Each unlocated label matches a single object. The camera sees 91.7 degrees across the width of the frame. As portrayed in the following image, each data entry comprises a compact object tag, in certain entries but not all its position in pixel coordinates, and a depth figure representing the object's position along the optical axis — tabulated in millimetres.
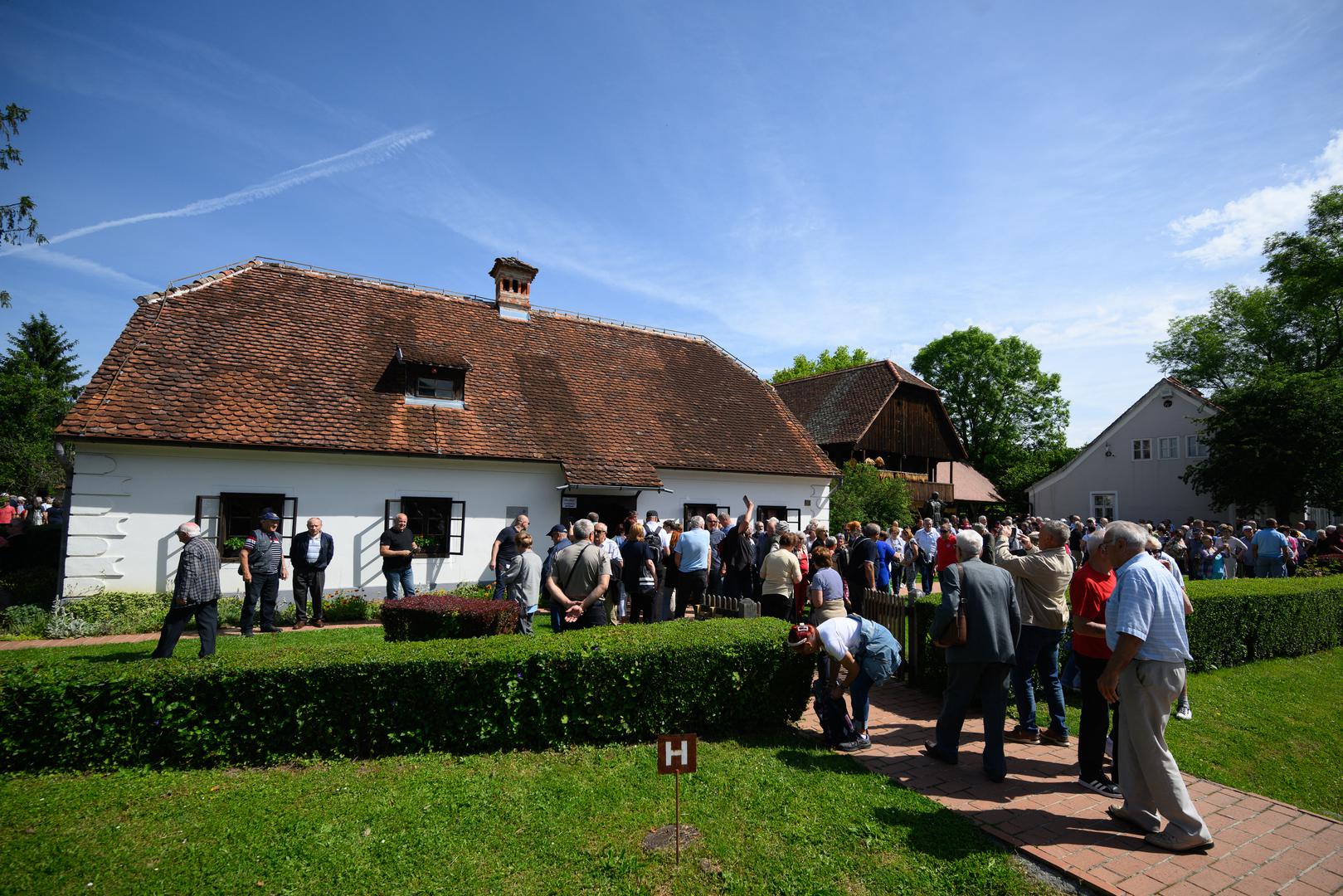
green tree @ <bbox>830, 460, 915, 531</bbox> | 22656
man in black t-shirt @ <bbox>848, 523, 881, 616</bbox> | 11039
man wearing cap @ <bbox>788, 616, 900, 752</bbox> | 5926
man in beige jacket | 6145
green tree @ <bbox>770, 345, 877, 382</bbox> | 56259
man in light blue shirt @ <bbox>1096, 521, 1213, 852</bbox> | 4387
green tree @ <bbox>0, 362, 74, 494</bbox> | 29922
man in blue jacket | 12008
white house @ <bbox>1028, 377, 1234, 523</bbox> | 31547
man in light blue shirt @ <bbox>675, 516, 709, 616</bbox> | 10375
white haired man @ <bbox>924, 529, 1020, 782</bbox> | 5410
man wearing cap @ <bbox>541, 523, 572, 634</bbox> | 8539
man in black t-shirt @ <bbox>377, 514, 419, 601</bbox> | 12562
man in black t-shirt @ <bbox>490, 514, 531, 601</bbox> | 10820
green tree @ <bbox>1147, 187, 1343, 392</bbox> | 33719
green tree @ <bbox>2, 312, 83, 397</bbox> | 41938
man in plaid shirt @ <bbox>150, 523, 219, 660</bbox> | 7805
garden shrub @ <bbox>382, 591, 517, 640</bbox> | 8461
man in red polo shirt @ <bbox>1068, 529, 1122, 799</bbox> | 5309
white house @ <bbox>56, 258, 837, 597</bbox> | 12383
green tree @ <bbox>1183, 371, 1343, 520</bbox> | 25656
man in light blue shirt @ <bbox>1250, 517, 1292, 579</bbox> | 15078
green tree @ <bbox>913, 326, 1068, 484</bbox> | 46906
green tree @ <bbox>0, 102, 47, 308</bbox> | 12281
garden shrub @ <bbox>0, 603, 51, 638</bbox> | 10969
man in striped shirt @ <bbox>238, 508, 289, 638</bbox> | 10992
